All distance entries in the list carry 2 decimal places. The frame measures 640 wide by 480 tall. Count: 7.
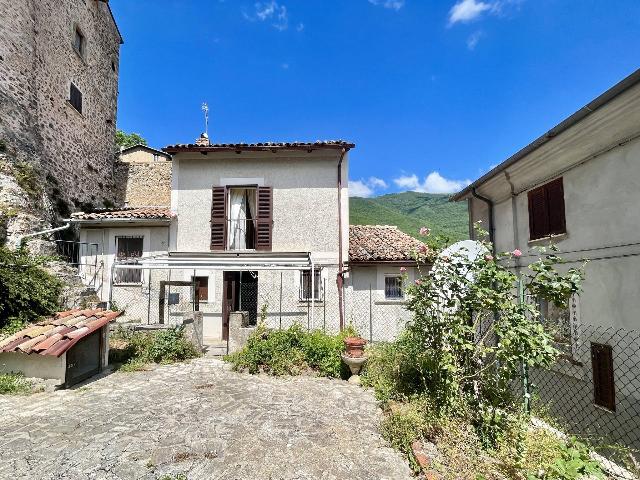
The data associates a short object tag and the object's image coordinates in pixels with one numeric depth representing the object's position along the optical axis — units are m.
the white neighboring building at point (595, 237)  6.37
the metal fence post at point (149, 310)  14.68
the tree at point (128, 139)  44.72
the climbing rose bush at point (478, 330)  5.22
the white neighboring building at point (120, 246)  15.55
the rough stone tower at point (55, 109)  14.56
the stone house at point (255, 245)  15.10
